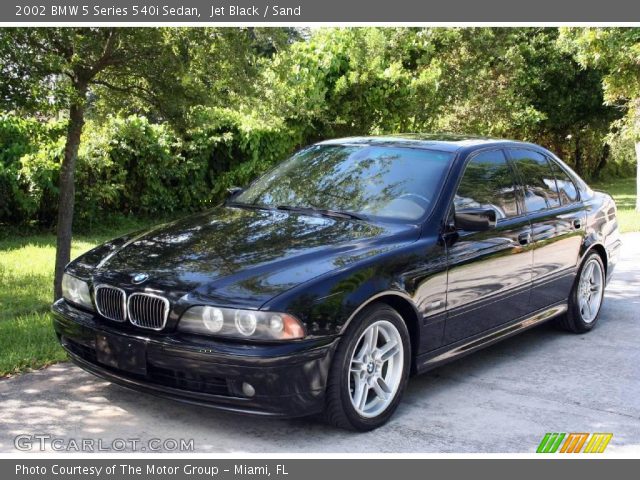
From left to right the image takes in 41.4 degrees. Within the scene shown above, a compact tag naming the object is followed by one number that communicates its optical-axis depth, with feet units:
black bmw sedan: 13.75
